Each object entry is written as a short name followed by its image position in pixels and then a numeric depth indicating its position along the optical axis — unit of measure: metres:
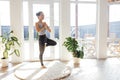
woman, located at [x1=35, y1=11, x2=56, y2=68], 3.15
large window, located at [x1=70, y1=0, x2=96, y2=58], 4.28
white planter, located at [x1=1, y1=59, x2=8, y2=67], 3.54
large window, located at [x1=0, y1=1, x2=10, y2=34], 3.98
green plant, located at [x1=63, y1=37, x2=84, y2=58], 3.65
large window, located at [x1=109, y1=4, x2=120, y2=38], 4.59
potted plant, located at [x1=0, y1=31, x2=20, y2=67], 3.55
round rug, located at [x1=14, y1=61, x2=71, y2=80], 2.73
